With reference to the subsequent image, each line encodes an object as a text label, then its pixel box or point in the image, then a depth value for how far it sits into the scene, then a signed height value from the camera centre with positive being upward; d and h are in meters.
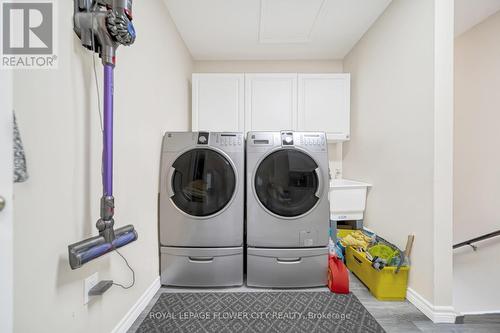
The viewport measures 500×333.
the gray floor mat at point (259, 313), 1.22 -0.97
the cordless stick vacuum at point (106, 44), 0.83 +0.52
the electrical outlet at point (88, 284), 0.89 -0.54
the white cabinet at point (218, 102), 2.23 +0.70
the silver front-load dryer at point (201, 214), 1.59 -0.38
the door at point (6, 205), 0.57 -0.11
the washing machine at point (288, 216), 1.61 -0.40
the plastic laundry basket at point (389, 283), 1.44 -0.83
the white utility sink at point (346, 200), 1.98 -0.33
